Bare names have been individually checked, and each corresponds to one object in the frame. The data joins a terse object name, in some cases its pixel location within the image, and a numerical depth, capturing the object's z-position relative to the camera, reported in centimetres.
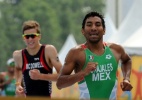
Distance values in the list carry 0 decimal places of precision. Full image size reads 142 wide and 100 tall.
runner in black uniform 1018
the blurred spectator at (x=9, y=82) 1730
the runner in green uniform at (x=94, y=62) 848
